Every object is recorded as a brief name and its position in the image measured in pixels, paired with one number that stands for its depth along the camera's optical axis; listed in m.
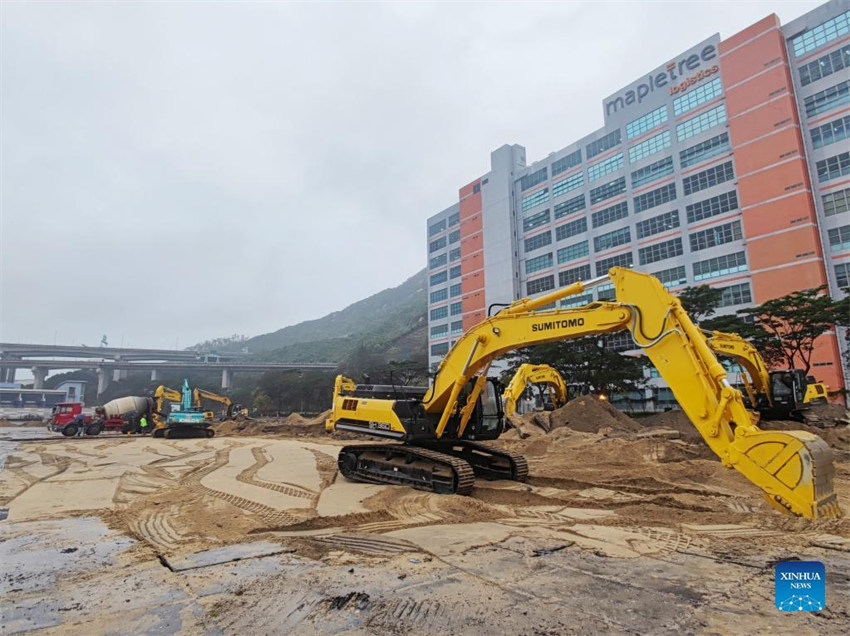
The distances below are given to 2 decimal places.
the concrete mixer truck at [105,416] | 32.50
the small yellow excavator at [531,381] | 20.66
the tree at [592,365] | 35.56
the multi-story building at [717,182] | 36.47
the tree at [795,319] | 26.98
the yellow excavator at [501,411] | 5.74
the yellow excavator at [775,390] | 18.38
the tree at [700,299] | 32.12
